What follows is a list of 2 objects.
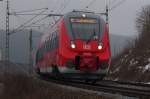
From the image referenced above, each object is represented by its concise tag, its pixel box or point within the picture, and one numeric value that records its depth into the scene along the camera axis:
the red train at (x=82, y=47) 23.95
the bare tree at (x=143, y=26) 45.62
